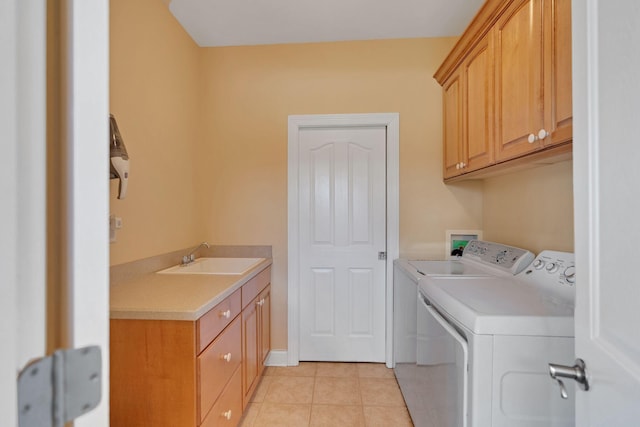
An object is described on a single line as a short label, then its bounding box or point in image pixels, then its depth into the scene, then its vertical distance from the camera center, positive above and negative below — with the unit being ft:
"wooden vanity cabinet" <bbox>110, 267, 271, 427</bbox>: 3.69 -2.02
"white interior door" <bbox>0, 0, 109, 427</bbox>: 0.95 +0.11
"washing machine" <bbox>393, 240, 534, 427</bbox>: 4.74 -1.74
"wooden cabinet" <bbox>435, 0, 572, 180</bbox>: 3.65 +1.98
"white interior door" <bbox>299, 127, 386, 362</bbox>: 8.00 -0.82
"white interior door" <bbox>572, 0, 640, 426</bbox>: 1.60 +0.04
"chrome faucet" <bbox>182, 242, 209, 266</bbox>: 6.90 -1.03
